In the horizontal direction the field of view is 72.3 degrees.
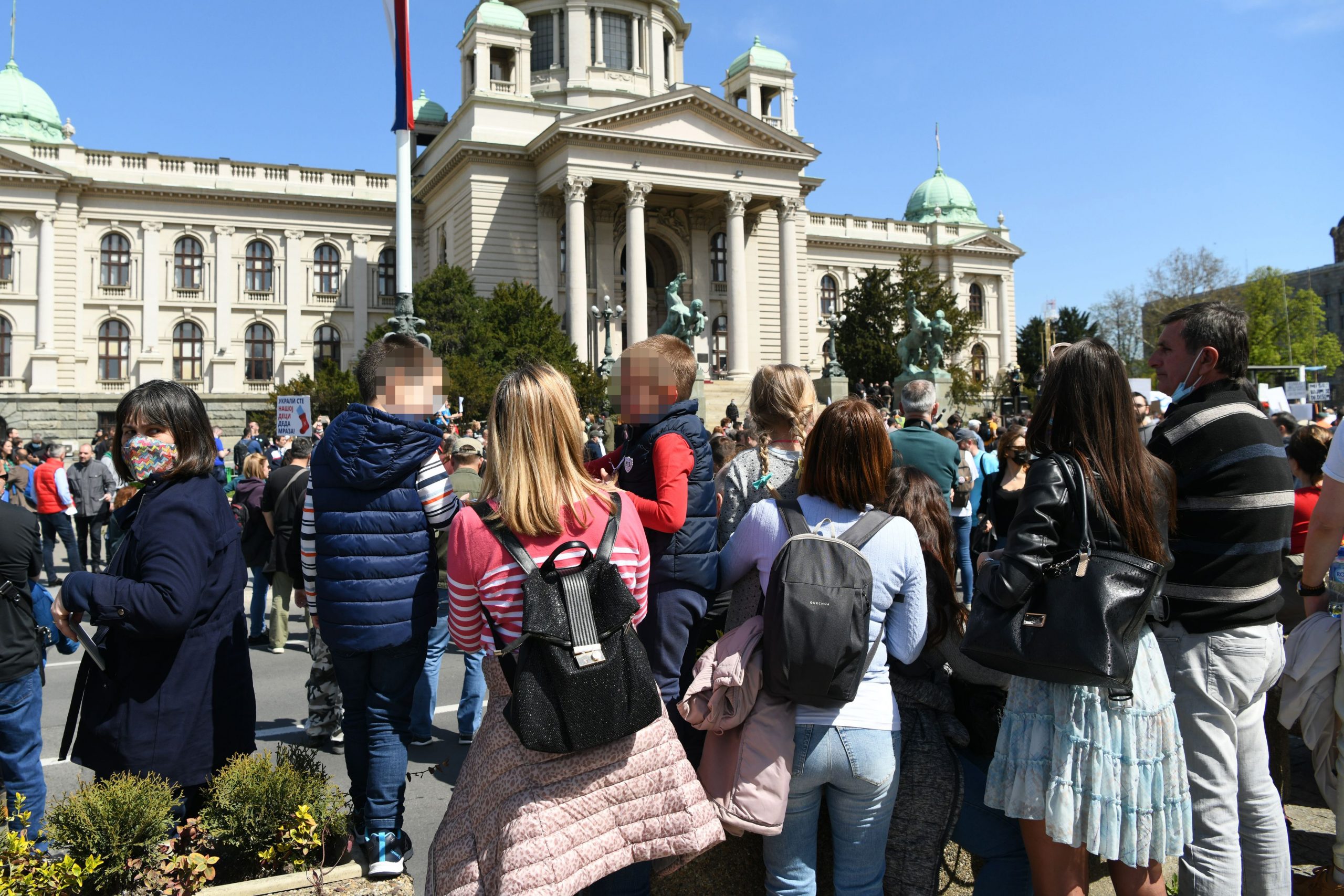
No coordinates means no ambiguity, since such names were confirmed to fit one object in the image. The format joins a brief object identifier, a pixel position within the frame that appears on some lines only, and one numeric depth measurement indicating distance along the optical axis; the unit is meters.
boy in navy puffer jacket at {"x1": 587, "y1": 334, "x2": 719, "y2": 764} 3.79
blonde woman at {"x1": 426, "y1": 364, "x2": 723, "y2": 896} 2.68
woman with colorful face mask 3.29
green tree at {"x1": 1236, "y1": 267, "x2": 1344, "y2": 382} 62.72
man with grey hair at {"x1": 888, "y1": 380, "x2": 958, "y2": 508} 6.94
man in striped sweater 3.24
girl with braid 4.44
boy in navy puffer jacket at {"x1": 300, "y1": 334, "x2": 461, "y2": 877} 3.64
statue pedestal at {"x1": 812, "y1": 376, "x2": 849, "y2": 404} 36.71
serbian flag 11.25
